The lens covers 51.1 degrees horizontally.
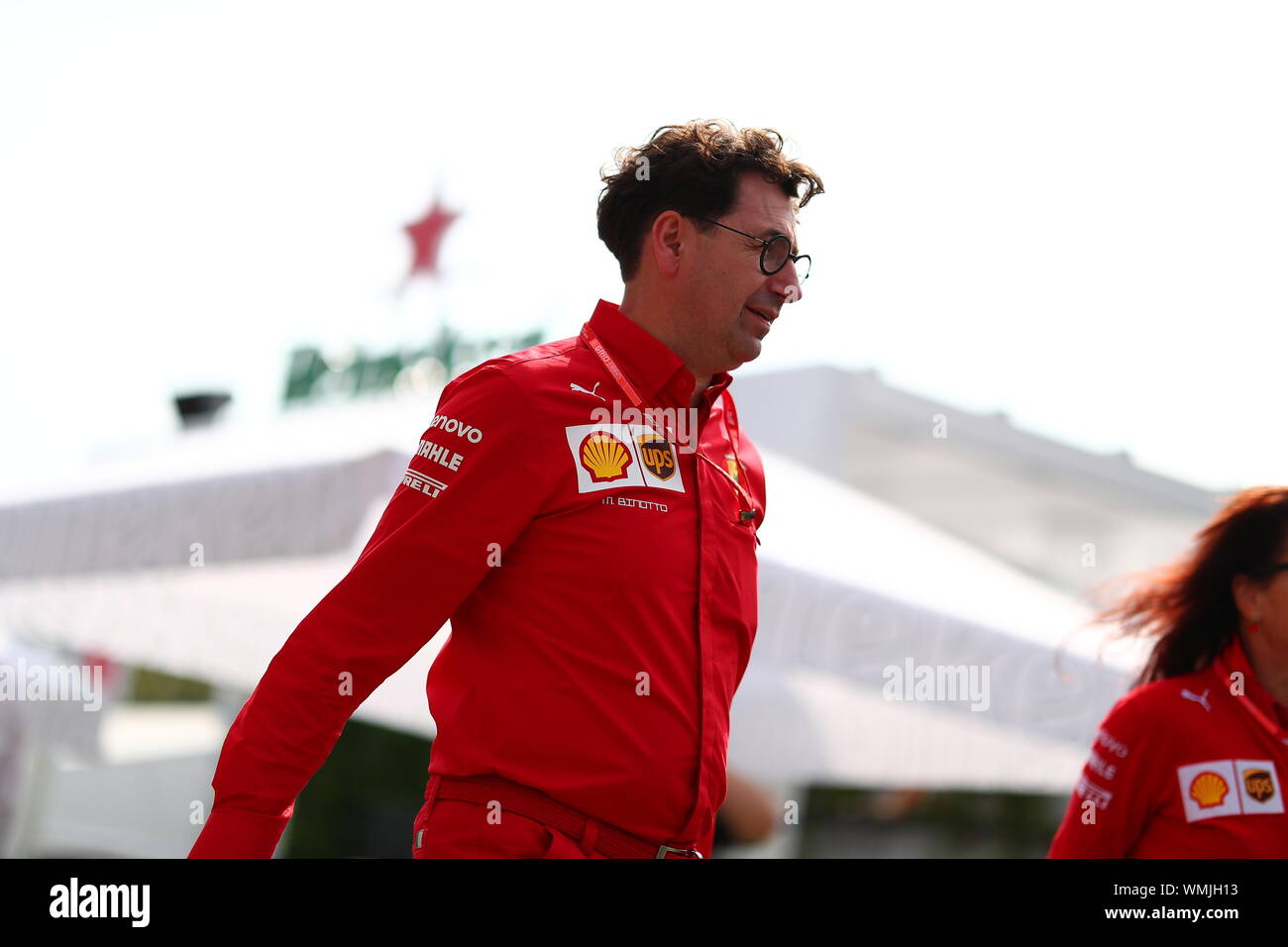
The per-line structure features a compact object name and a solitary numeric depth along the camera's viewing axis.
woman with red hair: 2.57
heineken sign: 13.45
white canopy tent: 3.23
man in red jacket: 1.70
